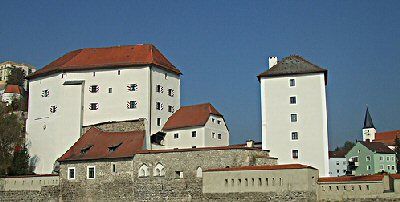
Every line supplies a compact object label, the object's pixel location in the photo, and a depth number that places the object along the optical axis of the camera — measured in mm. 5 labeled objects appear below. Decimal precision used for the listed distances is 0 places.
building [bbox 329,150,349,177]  99556
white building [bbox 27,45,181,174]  54062
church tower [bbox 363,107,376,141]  119125
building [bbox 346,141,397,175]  94188
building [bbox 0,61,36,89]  161375
